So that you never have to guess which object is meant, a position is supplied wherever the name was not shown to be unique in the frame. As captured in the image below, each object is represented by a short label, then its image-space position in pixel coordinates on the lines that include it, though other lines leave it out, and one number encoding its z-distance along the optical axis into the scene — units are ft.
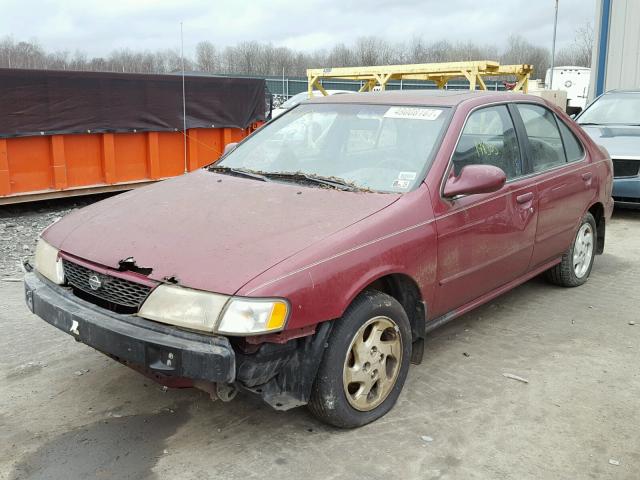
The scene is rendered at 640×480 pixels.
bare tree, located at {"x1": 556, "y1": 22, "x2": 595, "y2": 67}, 167.70
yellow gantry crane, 41.14
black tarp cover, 24.90
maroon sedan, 8.91
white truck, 97.66
